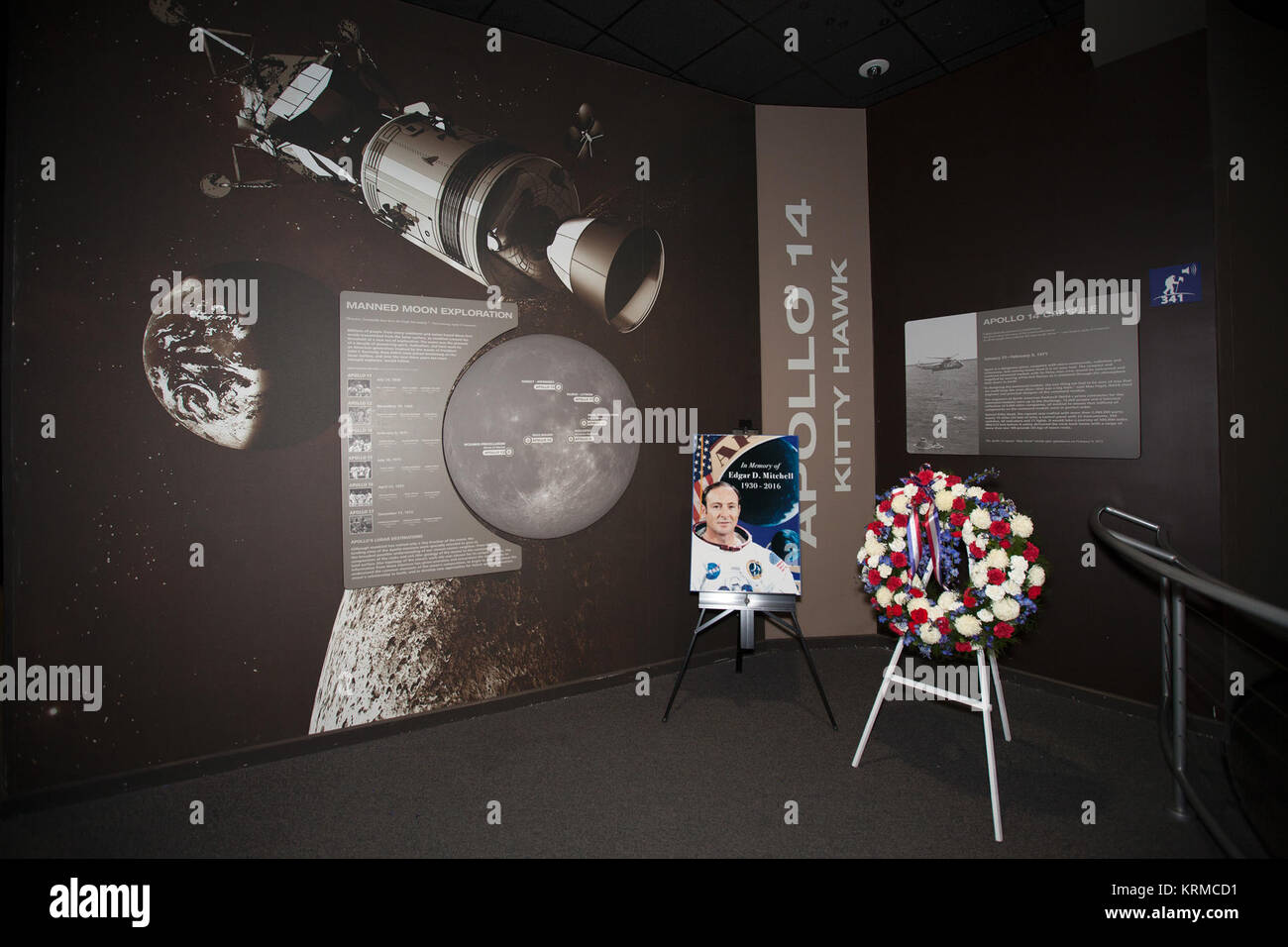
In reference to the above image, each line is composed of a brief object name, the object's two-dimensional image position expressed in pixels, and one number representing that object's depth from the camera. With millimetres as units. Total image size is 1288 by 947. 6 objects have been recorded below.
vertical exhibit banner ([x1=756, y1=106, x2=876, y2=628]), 4422
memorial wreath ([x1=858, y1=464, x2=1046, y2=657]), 2502
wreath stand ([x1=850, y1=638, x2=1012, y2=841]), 2346
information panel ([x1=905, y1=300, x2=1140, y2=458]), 3398
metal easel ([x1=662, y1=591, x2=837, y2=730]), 3439
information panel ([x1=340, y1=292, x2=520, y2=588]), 3168
